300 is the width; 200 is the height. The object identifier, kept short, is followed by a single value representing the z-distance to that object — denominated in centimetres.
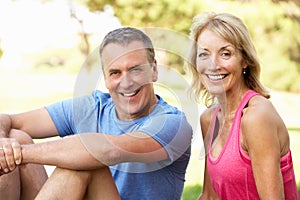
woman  216
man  228
